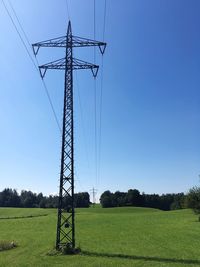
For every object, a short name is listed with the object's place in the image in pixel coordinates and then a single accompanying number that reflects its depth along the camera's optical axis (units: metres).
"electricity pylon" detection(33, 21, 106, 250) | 17.54
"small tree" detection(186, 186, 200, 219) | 44.12
